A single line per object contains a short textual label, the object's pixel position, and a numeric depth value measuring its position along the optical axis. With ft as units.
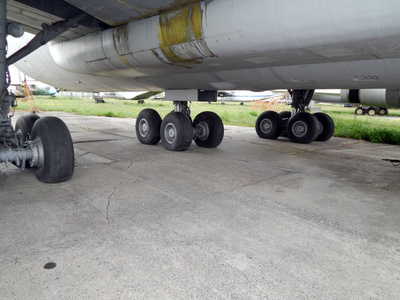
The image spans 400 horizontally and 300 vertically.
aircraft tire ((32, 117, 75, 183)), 11.84
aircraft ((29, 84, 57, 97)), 122.81
